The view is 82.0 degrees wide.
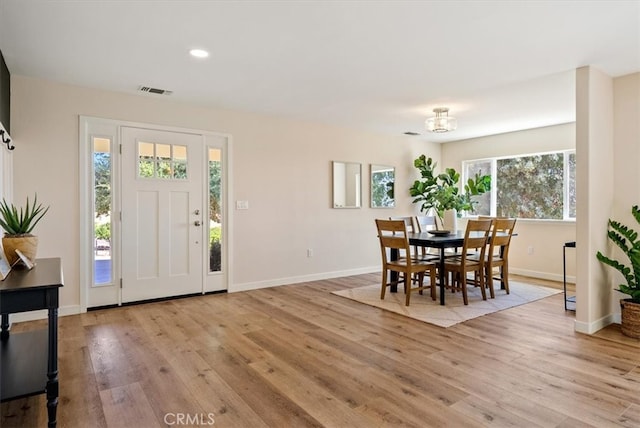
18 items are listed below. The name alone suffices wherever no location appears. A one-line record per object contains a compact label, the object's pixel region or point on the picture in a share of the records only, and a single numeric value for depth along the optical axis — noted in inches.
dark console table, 63.3
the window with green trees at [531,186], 213.6
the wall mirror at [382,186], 243.0
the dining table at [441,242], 155.5
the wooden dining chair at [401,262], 155.2
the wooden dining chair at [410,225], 201.1
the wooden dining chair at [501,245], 166.1
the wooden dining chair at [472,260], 155.6
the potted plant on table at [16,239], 80.6
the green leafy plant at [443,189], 242.5
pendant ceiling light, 176.4
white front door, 159.6
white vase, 188.5
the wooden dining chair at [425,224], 193.1
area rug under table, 141.4
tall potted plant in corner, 118.7
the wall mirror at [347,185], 224.8
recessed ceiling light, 114.4
